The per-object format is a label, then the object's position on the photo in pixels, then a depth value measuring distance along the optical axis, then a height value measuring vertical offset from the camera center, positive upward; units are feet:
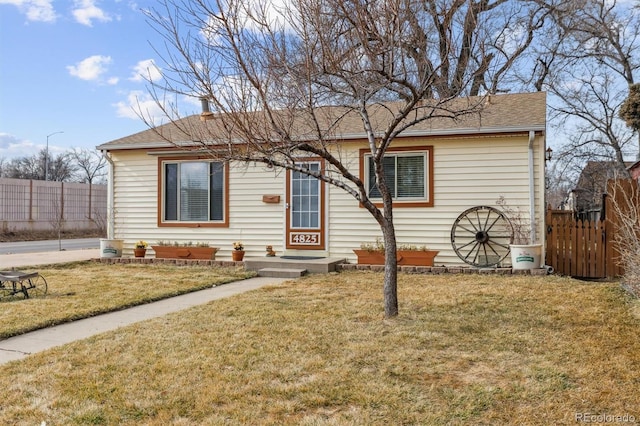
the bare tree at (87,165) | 151.43 +19.30
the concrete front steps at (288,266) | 30.04 -2.70
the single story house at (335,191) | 30.94 +2.46
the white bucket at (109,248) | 37.88 -1.78
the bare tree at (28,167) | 148.66 +18.41
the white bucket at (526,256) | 28.66 -1.89
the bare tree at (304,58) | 15.26 +5.55
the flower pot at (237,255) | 35.32 -2.20
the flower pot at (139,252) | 37.60 -2.08
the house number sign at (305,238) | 34.91 -0.95
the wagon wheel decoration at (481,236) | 31.14 -0.76
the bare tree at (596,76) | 62.23 +20.08
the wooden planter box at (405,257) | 31.32 -2.14
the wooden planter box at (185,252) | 36.35 -2.06
